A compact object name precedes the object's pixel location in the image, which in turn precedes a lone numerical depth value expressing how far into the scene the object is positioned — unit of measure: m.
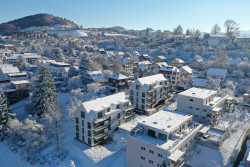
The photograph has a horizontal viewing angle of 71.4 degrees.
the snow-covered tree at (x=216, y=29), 157.00
